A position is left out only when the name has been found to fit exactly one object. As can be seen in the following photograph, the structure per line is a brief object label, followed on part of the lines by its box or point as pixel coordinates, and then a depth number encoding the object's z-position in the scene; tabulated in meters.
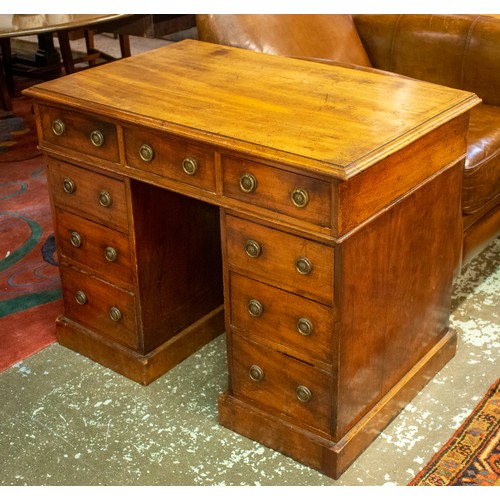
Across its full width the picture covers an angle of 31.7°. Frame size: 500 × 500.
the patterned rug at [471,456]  2.26
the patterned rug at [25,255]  2.94
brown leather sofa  2.86
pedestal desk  2.08
